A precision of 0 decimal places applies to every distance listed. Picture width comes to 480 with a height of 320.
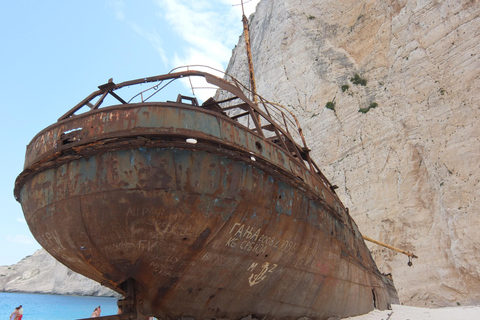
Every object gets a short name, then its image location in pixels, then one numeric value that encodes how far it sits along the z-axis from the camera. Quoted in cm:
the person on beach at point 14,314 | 903
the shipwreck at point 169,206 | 420
